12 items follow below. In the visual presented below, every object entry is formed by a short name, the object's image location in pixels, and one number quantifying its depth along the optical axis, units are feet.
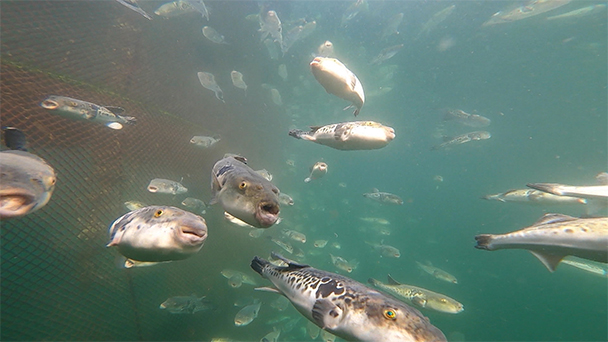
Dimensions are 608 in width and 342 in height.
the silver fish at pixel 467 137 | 47.47
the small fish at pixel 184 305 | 24.95
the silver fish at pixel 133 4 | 20.19
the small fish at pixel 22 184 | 6.16
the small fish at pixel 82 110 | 15.64
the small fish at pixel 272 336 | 35.24
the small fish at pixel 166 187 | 23.12
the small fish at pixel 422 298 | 26.20
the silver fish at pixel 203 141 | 28.27
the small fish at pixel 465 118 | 53.52
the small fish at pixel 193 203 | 27.03
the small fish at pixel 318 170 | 21.25
